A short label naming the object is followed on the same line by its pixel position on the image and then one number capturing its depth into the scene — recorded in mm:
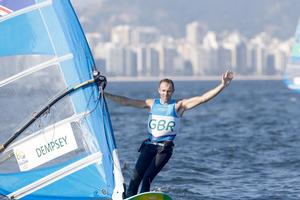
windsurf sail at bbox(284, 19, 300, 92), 102619
